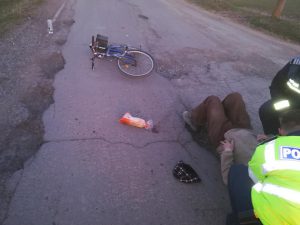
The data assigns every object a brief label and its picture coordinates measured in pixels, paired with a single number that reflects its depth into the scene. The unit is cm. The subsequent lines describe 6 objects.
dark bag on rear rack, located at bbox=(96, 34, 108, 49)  480
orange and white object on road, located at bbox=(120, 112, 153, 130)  364
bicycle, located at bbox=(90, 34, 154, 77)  481
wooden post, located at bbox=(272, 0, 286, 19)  1011
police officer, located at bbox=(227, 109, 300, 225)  160
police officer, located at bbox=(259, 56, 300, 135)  286
